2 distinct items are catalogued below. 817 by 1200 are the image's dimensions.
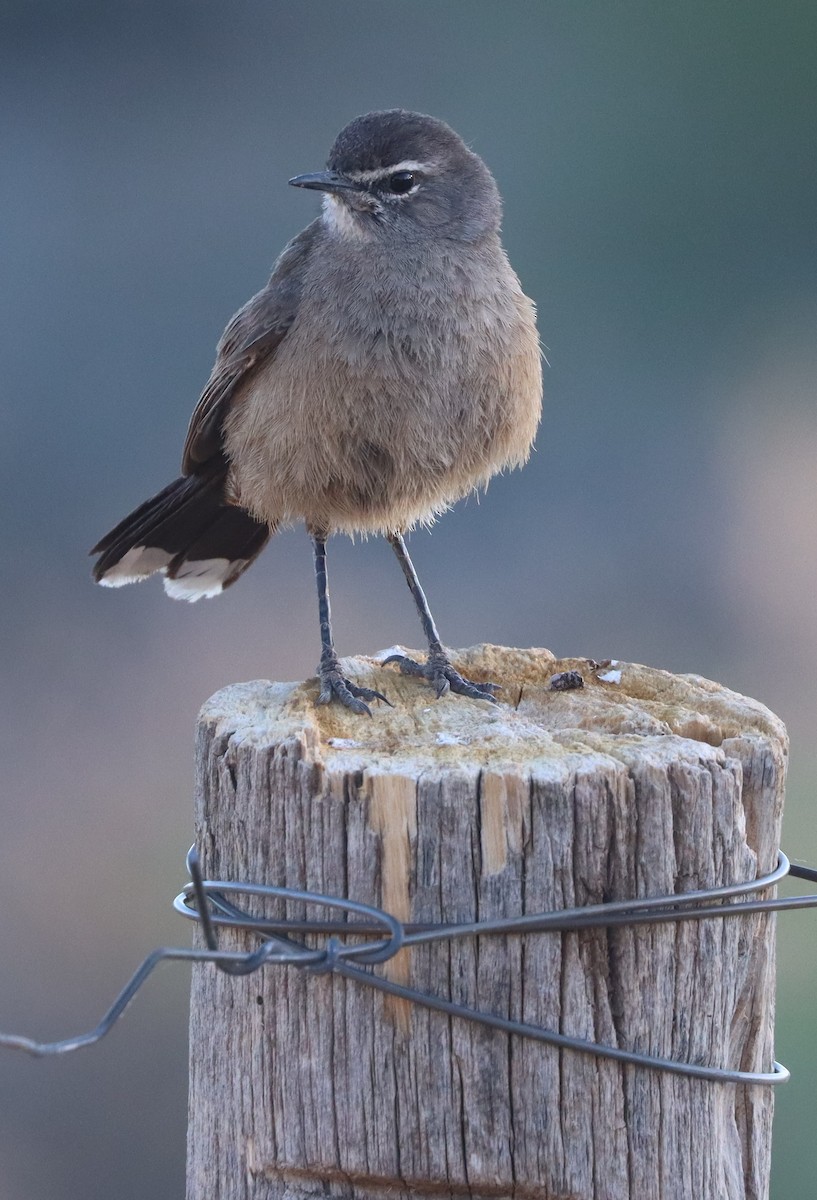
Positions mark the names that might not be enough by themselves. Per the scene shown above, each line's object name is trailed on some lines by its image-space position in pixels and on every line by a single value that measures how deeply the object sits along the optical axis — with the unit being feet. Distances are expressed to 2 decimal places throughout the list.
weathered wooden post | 16.19
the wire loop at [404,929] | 15.28
